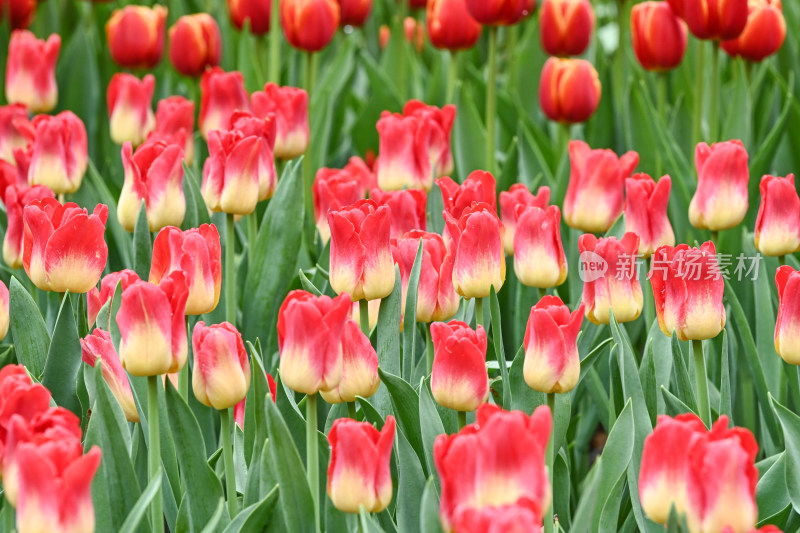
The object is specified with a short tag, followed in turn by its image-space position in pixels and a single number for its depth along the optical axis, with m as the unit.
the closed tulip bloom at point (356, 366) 2.59
